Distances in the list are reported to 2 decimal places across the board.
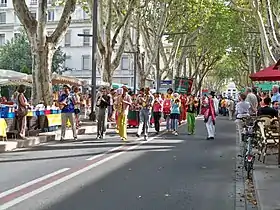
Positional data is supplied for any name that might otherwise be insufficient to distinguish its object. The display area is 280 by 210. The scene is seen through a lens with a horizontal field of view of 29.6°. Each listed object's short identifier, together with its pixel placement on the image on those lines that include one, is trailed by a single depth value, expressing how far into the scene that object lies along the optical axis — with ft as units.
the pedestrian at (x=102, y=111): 56.29
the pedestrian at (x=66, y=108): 54.70
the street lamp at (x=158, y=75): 127.68
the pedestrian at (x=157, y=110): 65.07
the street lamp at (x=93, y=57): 73.20
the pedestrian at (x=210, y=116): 59.51
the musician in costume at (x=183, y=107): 85.88
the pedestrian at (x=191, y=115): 65.98
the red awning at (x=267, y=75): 52.06
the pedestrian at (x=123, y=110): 54.65
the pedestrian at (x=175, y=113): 65.17
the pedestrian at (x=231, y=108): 128.36
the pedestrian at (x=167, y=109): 67.31
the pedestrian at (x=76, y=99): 56.96
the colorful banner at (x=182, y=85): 129.70
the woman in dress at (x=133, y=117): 75.24
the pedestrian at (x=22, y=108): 51.49
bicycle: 32.73
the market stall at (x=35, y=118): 51.11
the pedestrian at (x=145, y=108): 57.67
